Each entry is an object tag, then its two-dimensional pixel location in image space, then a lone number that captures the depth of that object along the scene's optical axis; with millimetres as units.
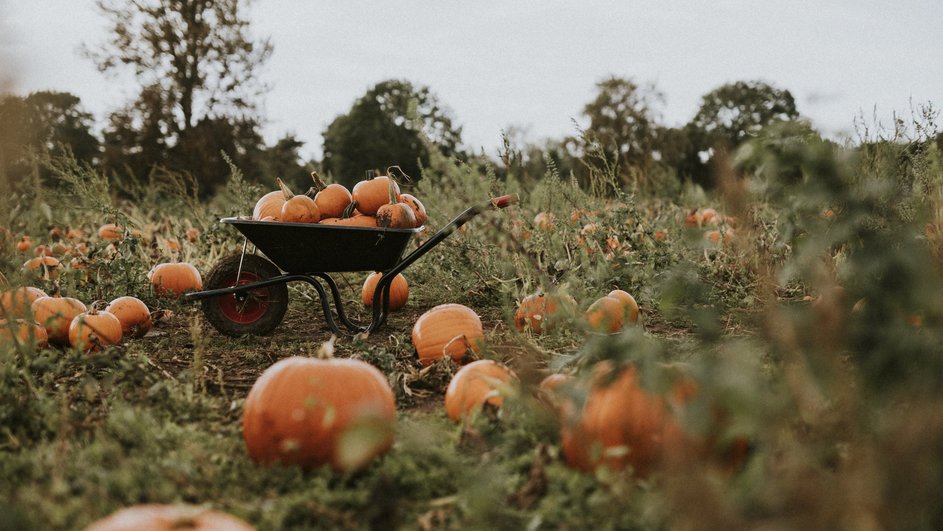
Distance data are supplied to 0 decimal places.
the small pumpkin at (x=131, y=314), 3898
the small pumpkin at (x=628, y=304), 3539
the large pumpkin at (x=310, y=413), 1819
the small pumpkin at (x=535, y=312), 3180
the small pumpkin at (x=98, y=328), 3333
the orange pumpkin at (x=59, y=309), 3629
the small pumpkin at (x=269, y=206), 3871
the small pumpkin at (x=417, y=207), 3959
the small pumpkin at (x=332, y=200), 3975
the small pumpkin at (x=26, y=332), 2266
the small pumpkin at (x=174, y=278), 4805
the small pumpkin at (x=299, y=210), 3705
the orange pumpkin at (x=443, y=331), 3017
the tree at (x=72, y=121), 23453
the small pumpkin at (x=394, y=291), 4816
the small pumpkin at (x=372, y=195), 3932
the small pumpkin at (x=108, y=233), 6328
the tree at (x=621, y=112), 31297
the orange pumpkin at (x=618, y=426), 1604
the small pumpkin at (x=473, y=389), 2109
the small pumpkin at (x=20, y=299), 2225
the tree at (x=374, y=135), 33219
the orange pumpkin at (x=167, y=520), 1254
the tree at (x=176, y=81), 19203
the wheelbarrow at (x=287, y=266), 3637
